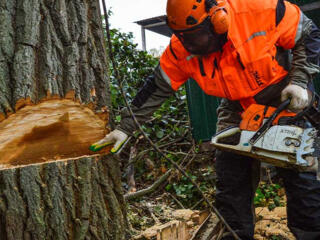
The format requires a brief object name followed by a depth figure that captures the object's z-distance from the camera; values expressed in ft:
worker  5.91
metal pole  31.72
